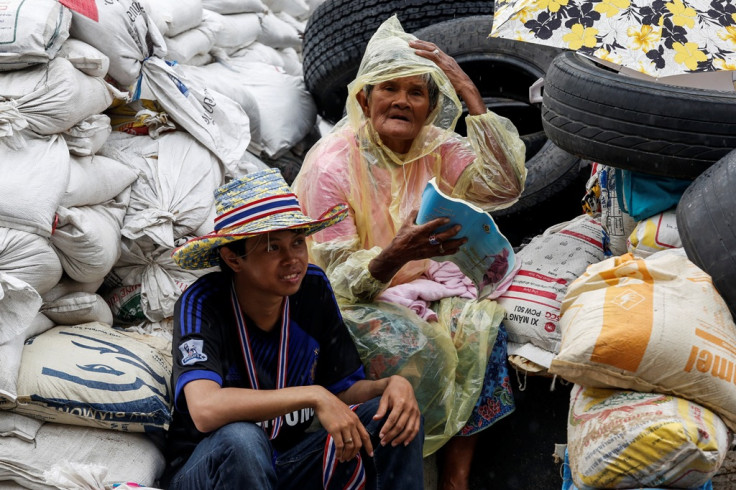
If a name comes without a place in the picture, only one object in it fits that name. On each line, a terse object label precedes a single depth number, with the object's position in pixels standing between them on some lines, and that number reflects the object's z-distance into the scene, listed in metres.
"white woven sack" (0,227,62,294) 3.01
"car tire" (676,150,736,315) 2.77
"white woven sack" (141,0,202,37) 4.45
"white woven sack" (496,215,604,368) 3.49
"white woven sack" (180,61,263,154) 4.80
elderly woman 3.39
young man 2.70
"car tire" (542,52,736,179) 3.17
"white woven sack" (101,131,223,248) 3.57
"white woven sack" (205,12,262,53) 5.34
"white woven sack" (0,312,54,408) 2.90
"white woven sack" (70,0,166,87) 3.58
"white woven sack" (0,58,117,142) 3.20
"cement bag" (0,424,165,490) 2.87
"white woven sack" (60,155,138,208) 3.31
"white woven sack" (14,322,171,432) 2.97
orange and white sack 2.54
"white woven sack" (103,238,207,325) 3.54
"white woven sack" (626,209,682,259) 3.27
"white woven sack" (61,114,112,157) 3.42
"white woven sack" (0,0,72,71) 3.25
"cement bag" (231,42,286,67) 5.73
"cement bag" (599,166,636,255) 3.55
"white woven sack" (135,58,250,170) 3.89
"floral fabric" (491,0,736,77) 3.40
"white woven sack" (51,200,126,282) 3.22
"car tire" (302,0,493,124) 5.09
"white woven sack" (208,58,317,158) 5.07
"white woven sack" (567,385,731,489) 2.42
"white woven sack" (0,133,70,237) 3.04
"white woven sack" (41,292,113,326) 3.30
